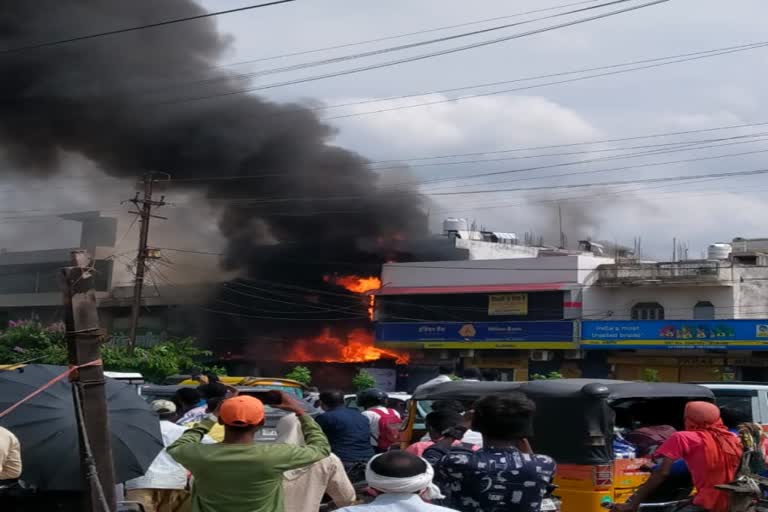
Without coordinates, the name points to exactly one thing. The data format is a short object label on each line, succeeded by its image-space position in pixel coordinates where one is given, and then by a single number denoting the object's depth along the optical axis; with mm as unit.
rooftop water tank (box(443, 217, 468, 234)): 43859
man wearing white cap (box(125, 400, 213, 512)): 6055
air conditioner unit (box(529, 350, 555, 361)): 33822
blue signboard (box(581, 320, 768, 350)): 29969
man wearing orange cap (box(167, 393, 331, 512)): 4449
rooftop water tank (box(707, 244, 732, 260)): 36688
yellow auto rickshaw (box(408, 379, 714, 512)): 7691
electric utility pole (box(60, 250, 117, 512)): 4848
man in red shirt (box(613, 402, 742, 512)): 6211
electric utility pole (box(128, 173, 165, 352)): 29875
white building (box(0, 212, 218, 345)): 44656
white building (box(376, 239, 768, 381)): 32312
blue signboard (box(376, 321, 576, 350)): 33281
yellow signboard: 35281
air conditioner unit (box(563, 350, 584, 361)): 33219
